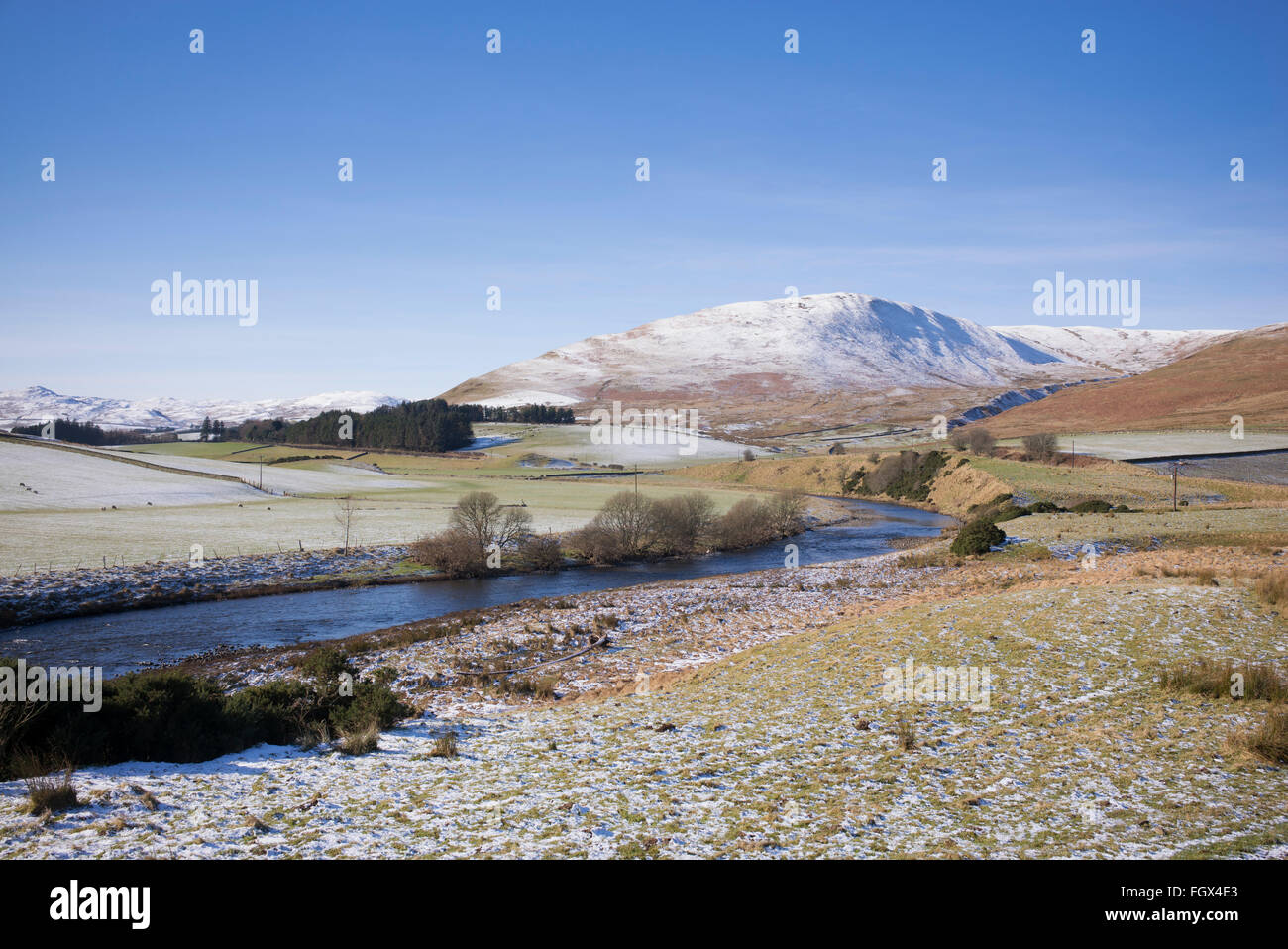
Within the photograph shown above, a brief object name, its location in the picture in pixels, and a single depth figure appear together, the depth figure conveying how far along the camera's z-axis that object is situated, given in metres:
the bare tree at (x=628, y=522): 52.25
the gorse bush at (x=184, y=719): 10.16
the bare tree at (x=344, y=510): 54.87
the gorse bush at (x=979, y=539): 37.03
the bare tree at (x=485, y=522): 47.88
